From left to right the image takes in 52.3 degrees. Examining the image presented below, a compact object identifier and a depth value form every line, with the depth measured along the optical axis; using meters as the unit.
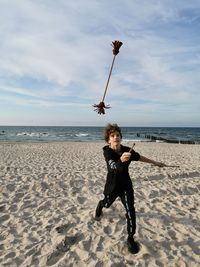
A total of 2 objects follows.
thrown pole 3.27
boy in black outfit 3.32
